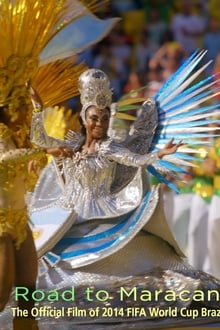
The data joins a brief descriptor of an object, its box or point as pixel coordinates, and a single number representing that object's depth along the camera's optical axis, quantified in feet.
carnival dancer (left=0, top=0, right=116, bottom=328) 33.75
